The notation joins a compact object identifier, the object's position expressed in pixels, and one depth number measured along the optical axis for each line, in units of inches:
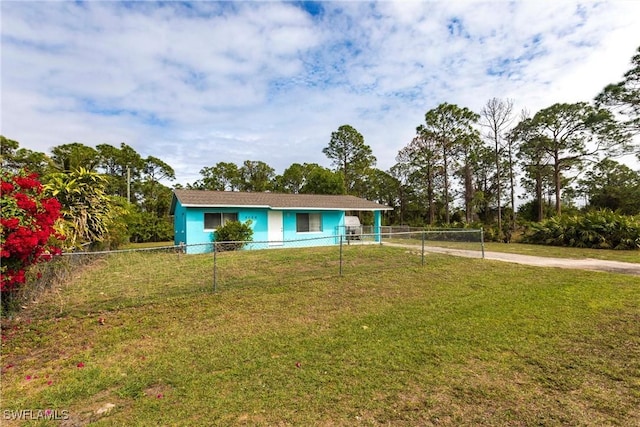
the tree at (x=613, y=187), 963.2
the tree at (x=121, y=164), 1261.1
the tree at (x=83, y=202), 353.1
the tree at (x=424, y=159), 1153.4
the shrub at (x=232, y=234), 538.6
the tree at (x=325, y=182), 1255.5
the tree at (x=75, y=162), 433.4
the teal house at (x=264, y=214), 562.6
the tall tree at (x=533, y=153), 1025.5
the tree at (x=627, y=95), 770.2
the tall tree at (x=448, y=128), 1091.3
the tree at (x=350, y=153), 1354.6
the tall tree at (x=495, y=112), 966.4
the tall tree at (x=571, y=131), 886.4
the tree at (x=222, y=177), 1581.0
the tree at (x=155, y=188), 1145.4
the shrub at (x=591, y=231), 555.8
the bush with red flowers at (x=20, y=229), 150.9
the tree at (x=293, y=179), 1497.3
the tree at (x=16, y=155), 928.9
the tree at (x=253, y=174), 1582.2
